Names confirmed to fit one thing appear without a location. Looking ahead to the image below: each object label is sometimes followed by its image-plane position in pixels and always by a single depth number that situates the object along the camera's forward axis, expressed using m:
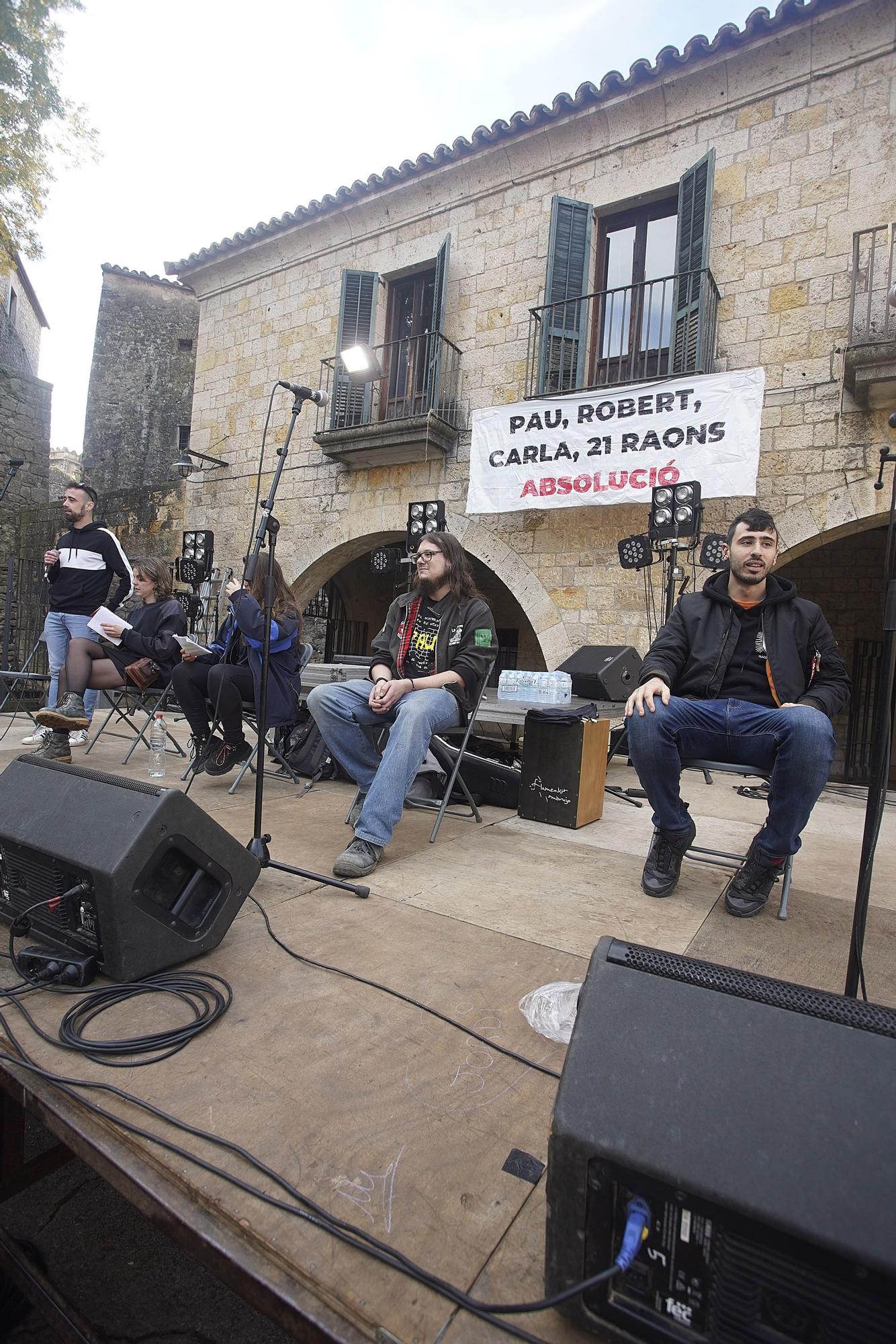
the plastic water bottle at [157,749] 3.61
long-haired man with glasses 2.24
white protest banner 5.64
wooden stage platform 0.79
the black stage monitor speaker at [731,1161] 0.56
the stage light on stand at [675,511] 5.53
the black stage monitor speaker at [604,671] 4.84
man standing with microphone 4.26
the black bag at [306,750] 3.75
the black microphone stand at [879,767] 1.27
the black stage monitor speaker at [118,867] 1.33
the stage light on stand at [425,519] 7.12
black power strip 1.36
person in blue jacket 3.10
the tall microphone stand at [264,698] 2.02
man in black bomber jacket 1.96
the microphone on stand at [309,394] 2.36
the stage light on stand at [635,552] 6.00
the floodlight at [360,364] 5.14
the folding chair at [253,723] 3.34
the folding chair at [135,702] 3.90
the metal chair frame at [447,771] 2.64
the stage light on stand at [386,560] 8.85
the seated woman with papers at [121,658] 3.74
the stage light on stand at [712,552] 5.77
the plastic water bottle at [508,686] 3.94
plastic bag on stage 1.29
